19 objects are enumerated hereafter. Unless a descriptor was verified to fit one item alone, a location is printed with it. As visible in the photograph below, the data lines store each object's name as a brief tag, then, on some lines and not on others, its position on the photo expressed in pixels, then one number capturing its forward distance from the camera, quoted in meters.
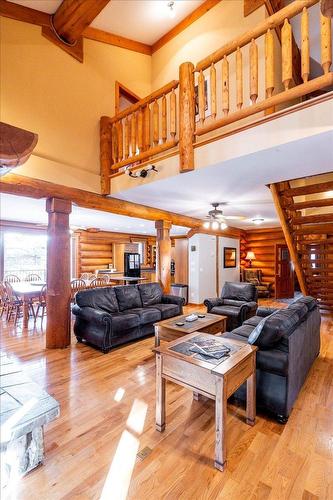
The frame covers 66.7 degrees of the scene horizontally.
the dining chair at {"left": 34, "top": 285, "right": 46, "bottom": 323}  5.14
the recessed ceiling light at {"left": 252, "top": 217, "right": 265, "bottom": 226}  6.64
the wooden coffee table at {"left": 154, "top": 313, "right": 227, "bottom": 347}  3.19
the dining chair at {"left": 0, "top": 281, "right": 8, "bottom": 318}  5.41
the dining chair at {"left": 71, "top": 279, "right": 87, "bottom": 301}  5.90
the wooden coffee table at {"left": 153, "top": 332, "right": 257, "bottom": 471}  1.70
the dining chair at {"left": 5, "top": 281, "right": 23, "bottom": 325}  5.14
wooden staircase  3.69
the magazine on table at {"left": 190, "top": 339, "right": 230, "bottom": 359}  1.98
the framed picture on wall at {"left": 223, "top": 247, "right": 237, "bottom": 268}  8.51
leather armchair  4.68
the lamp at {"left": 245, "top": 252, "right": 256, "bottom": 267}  9.27
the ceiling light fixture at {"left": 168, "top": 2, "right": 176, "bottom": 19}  4.31
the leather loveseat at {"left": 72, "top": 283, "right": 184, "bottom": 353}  3.77
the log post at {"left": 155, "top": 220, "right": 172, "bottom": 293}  5.77
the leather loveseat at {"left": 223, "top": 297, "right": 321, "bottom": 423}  2.20
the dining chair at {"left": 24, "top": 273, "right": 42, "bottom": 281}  7.59
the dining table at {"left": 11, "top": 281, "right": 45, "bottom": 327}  4.86
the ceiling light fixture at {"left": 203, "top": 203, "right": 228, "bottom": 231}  4.87
